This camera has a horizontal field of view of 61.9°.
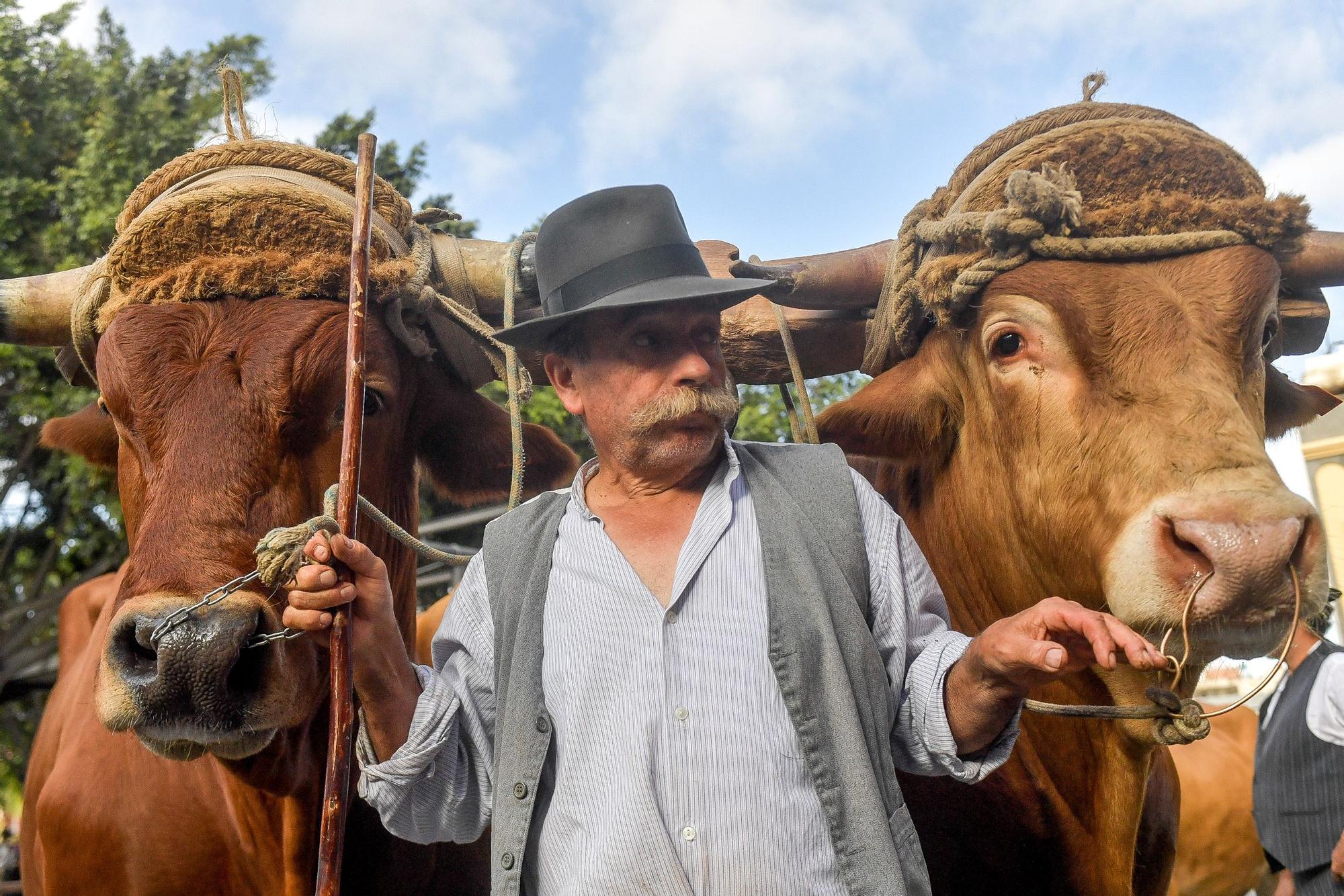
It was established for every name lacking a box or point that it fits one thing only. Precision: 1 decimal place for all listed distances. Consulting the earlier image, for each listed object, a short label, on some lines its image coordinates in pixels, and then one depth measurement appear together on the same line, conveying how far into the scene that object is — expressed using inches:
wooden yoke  133.0
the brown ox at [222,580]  92.2
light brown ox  86.0
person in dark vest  173.3
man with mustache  74.9
